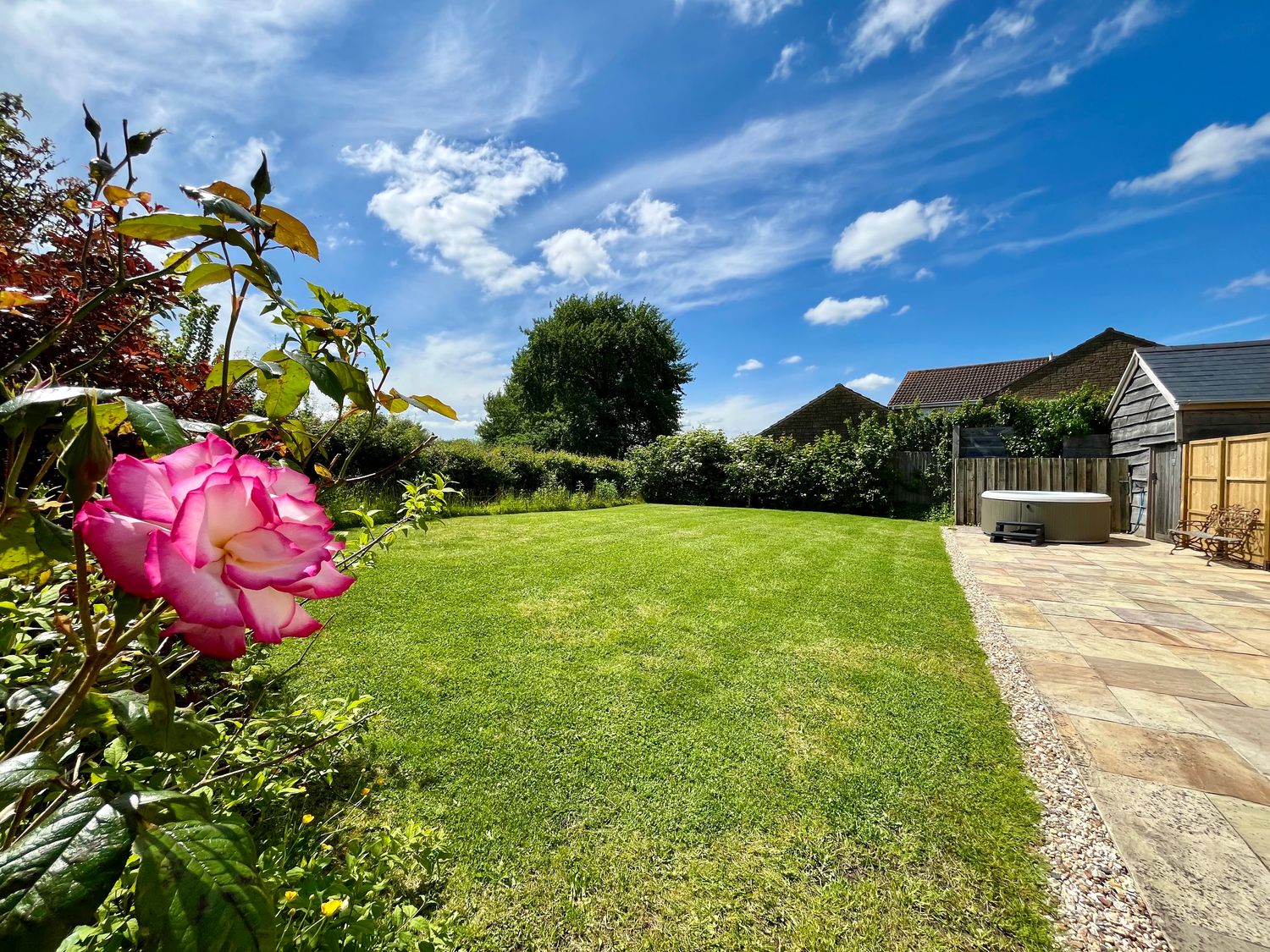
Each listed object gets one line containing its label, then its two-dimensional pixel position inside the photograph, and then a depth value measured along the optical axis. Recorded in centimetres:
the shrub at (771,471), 1218
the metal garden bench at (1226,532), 657
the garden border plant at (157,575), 39
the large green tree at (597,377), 2611
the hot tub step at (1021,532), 823
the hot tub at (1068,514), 825
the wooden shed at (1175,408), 783
